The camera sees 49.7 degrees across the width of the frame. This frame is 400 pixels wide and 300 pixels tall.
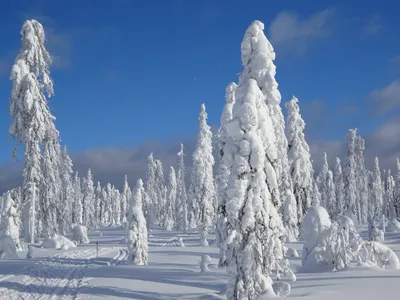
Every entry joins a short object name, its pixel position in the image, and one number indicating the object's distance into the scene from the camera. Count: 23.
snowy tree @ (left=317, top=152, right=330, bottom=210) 78.88
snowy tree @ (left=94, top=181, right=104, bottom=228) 106.27
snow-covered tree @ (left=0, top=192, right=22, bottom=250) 32.66
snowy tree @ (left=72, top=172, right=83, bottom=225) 81.38
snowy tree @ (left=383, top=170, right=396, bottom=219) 84.25
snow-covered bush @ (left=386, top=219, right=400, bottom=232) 53.46
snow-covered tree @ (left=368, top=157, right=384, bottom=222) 89.81
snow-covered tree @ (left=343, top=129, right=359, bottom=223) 64.99
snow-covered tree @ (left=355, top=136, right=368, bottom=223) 67.50
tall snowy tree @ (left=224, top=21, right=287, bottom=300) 13.98
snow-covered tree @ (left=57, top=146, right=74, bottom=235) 64.04
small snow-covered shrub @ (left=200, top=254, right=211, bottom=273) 20.98
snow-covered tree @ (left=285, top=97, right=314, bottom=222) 41.97
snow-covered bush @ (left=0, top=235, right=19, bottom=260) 26.45
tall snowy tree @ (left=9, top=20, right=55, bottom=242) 28.48
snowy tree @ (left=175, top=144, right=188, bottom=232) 58.03
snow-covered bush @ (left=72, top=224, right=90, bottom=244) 45.88
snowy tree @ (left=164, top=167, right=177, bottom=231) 82.40
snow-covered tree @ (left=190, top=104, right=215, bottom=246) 46.34
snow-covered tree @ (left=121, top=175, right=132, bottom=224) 112.06
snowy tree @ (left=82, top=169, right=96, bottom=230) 84.38
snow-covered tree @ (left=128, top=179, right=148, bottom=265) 26.66
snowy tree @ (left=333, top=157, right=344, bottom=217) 71.91
